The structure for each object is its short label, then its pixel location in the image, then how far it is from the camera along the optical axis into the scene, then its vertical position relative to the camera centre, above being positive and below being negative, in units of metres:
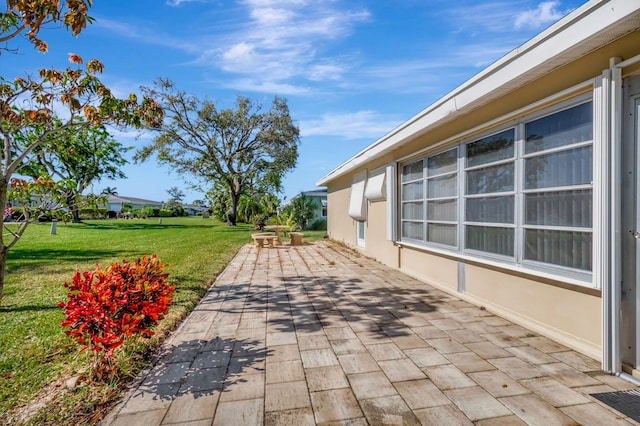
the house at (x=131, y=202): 58.66 +2.46
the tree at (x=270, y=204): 25.50 +0.89
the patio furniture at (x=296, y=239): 12.88 -0.94
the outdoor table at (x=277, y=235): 12.65 -0.78
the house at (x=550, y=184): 2.61 +0.35
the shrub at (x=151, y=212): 42.29 +0.36
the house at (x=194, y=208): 72.56 +1.56
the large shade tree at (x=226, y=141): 23.02 +5.48
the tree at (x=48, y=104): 3.52 +1.36
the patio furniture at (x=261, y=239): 11.85 -0.87
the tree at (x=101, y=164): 26.90 +4.70
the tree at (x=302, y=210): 21.36 +0.35
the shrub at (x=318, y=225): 22.61 -0.67
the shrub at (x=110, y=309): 2.52 -0.77
